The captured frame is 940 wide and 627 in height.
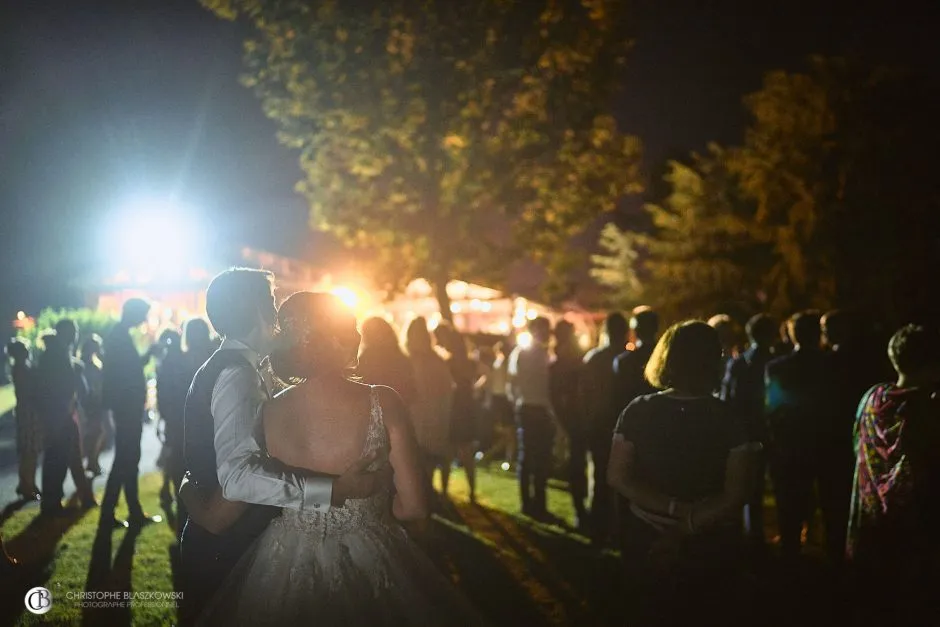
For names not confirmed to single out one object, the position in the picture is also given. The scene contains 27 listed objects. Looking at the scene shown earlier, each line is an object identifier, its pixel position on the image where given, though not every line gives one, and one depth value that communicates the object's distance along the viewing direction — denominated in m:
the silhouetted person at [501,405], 12.66
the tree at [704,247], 25.38
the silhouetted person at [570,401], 8.68
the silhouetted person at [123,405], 7.88
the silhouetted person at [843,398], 6.64
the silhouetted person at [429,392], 7.89
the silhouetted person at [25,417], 9.18
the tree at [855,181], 20.72
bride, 2.93
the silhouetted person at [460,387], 9.25
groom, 2.95
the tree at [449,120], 15.38
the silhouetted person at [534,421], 9.12
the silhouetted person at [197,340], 7.16
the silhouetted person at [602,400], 7.52
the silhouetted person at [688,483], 3.65
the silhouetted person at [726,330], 8.06
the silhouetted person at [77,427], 8.80
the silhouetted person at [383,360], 6.99
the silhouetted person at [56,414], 8.70
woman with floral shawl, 4.70
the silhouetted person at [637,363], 7.00
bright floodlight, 14.53
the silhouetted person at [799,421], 6.64
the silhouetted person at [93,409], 10.52
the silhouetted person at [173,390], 7.86
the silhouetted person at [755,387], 7.54
